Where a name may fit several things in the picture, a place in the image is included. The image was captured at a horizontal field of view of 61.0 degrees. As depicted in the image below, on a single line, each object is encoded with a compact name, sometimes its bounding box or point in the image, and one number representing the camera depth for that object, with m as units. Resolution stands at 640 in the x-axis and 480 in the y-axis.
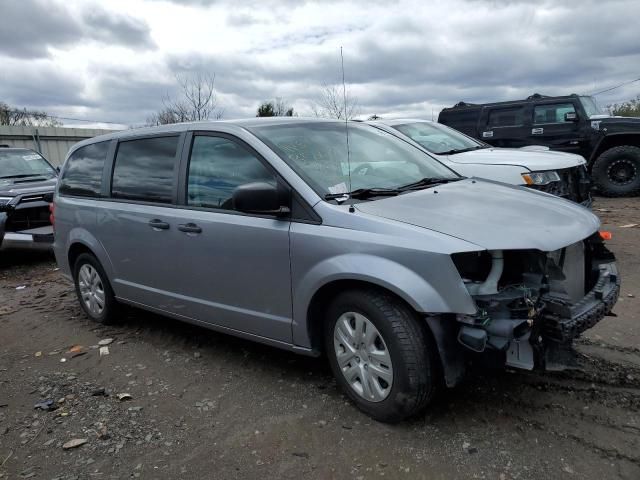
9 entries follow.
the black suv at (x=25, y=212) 7.68
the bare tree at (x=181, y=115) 20.56
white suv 6.30
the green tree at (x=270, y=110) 25.52
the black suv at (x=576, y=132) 10.57
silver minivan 2.71
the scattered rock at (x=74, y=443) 3.05
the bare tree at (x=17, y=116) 34.88
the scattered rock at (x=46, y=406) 3.53
